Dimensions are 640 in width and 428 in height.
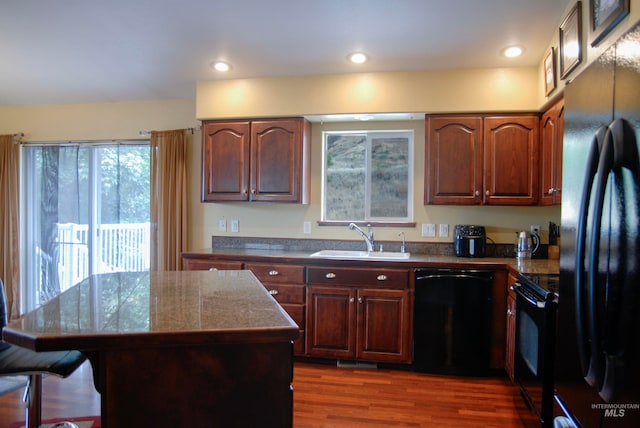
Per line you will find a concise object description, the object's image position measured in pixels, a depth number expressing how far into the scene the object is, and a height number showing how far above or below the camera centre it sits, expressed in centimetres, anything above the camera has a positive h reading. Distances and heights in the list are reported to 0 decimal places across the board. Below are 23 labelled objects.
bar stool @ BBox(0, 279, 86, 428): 161 -68
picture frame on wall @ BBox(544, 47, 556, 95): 256 +95
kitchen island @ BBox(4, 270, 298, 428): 108 -46
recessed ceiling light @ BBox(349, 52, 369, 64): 289 +115
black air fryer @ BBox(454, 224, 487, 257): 308 -25
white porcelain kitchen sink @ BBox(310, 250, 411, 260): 298 -38
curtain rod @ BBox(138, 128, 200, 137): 385 +75
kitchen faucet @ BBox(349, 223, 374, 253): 338 -24
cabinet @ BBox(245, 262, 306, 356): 302 -63
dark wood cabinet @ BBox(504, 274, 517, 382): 246 -79
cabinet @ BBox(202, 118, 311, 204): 329 +41
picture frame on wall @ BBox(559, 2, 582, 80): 210 +98
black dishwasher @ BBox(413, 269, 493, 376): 278 -81
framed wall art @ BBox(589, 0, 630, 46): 159 +87
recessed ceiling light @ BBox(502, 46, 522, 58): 276 +115
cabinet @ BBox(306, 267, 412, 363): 288 -80
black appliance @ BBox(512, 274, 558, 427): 184 -68
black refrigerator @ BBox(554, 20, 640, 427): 89 -9
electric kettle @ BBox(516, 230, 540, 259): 301 -28
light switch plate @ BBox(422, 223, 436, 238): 337 -18
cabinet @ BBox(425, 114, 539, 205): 297 +39
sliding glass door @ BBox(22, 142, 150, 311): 395 -8
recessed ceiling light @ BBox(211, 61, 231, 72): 312 +116
